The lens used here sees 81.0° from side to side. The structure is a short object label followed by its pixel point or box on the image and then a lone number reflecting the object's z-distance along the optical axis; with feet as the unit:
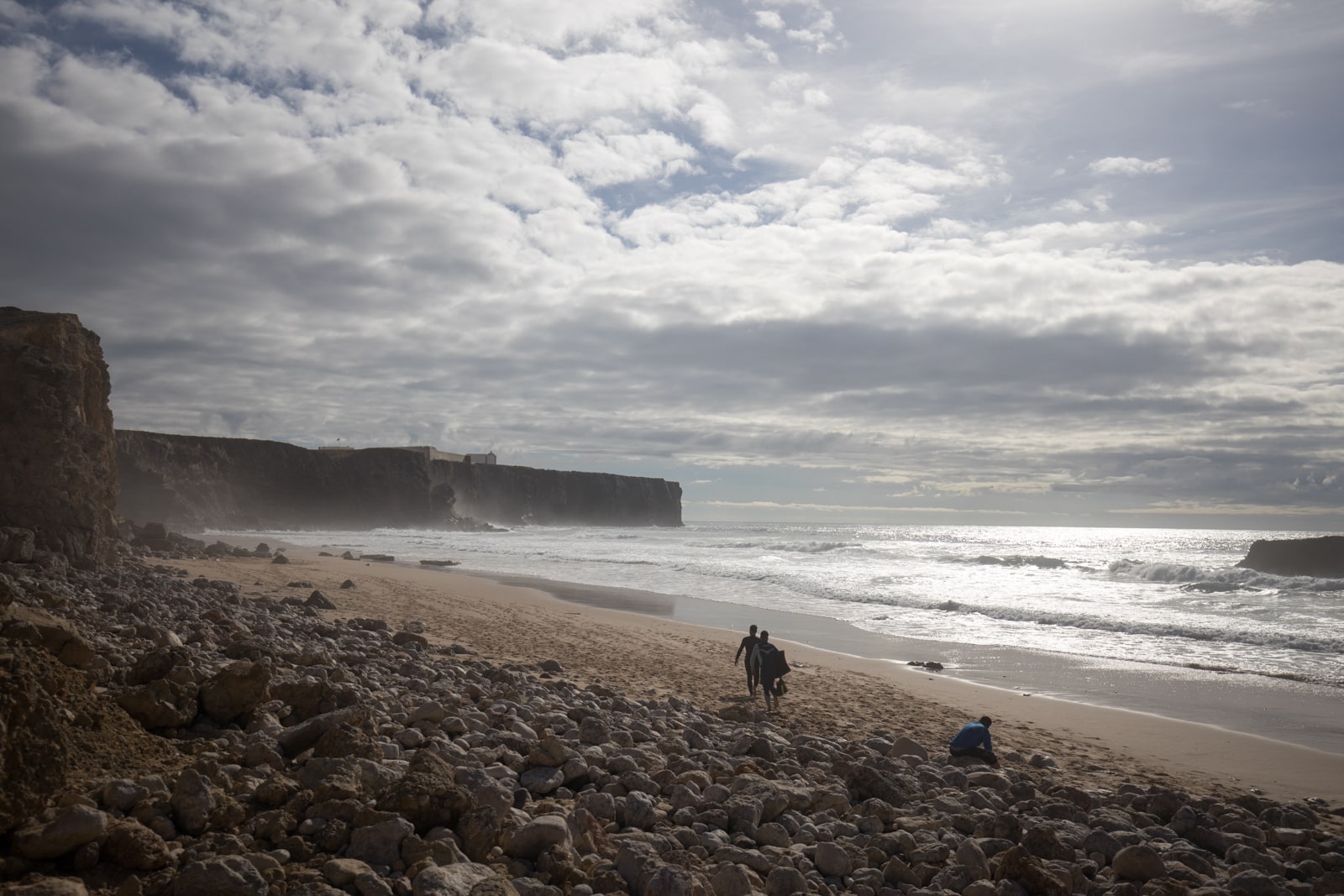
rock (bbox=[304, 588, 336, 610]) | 45.72
